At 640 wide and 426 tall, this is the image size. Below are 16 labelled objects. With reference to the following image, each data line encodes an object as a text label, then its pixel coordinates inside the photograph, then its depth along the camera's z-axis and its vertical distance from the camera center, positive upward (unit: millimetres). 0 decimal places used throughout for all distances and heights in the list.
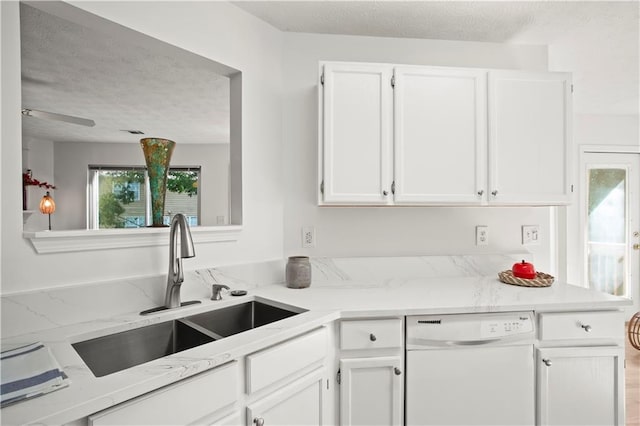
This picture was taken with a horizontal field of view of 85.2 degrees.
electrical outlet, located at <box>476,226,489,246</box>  2211 -176
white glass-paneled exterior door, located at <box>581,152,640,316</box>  3912 -169
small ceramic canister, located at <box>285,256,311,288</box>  1831 -342
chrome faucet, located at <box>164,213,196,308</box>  1396 -158
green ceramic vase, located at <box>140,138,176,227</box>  1532 +174
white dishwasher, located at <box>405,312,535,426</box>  1484 -702
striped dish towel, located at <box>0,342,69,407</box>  774 -404
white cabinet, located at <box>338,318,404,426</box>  1445 -695
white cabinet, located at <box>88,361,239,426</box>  834 -514
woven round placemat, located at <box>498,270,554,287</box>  1850 -392
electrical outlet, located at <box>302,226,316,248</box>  2062 -173
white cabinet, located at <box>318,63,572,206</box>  1784 +379
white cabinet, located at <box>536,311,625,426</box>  1549 -723
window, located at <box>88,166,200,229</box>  5824 +221
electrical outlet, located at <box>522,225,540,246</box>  2250 -179
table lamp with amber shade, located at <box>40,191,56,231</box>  4852 +32
